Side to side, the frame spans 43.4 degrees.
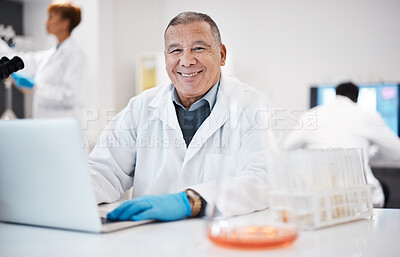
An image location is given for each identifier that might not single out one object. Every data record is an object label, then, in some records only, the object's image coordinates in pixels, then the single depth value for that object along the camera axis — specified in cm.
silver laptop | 81
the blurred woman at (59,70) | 327
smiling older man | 135
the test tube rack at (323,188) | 80
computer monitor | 434
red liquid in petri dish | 71
